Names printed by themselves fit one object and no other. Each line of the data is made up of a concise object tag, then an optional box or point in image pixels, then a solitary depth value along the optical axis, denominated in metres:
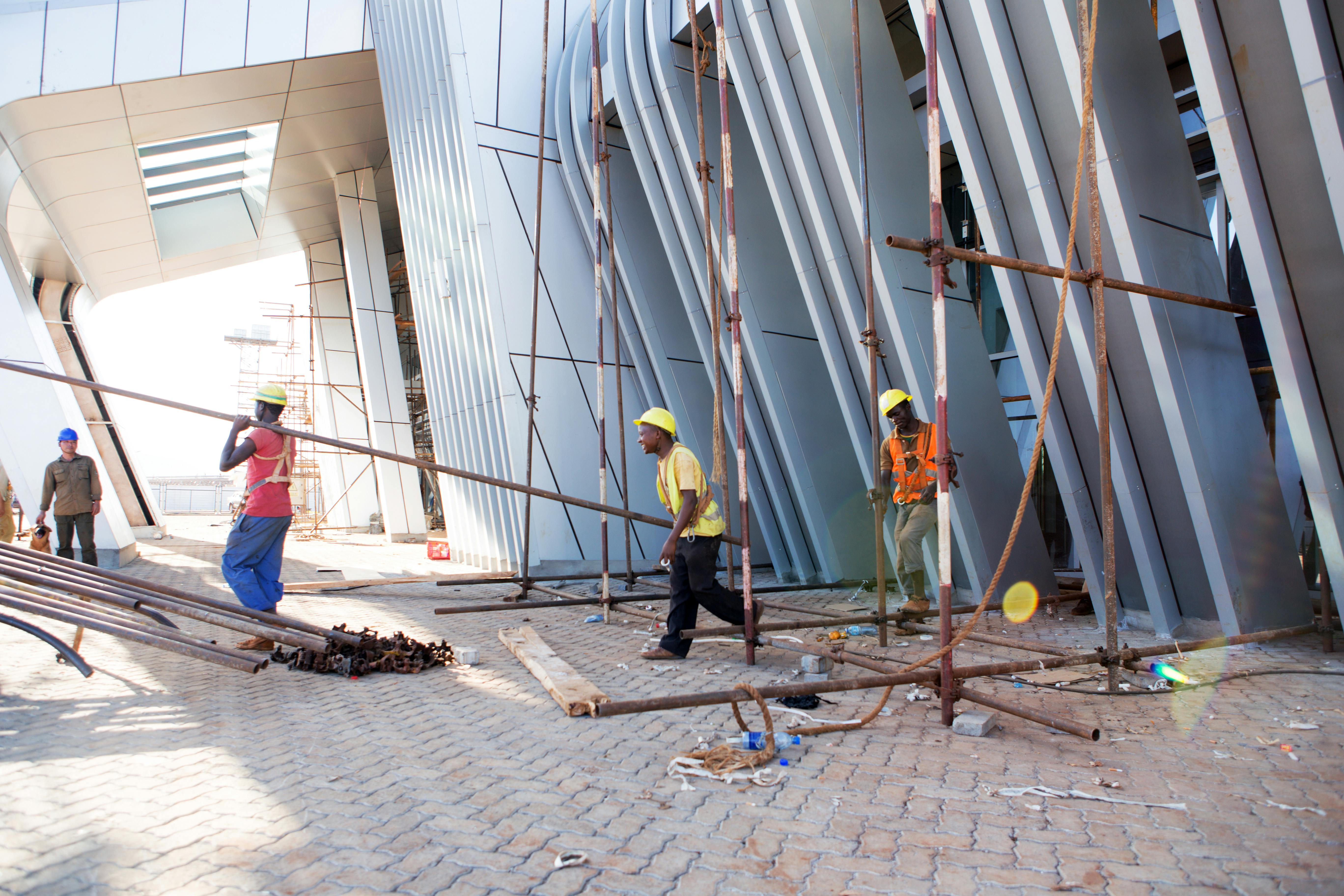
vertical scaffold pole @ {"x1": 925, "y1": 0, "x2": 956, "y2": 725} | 3.78
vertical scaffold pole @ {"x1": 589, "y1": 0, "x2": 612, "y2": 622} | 7.47
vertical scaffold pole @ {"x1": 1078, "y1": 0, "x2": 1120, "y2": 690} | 4.02
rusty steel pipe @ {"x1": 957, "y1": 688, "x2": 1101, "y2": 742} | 3.58
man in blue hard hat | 10.02
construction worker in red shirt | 6.29
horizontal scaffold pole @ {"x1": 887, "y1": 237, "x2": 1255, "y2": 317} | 3.81
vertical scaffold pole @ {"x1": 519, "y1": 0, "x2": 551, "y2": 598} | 8.42
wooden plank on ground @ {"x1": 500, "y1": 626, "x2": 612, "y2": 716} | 4.17
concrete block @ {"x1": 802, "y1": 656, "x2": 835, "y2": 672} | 5.16
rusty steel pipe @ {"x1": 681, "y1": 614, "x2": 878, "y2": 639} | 5.61
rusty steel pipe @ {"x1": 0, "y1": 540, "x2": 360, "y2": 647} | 5.38
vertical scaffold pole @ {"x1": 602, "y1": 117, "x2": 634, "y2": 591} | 8.05
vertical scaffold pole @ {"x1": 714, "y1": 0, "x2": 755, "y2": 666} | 5.02
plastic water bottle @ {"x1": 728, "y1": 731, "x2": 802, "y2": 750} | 3.59
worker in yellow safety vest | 5.45
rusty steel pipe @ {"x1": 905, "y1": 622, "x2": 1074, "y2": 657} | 5.05
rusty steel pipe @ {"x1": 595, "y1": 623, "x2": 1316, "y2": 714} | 3.76
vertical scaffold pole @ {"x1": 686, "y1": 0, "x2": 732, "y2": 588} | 6.05
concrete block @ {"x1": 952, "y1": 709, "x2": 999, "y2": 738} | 3.84
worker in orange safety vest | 6.98
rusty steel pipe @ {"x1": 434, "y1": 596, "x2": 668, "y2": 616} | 7.82
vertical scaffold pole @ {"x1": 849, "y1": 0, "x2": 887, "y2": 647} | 5.57
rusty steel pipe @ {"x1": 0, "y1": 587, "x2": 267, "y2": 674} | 4.28
